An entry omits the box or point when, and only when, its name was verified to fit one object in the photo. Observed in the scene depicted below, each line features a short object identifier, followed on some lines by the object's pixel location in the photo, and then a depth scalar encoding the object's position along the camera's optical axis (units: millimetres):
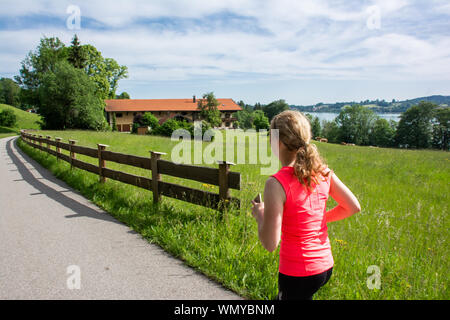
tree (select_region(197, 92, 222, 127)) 63209
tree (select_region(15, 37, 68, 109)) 54156
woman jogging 1654
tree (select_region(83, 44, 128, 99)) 51250
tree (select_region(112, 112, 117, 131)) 65137
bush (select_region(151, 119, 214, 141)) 49562
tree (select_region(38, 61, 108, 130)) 42875
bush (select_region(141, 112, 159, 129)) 60719
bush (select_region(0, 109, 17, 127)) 64250
